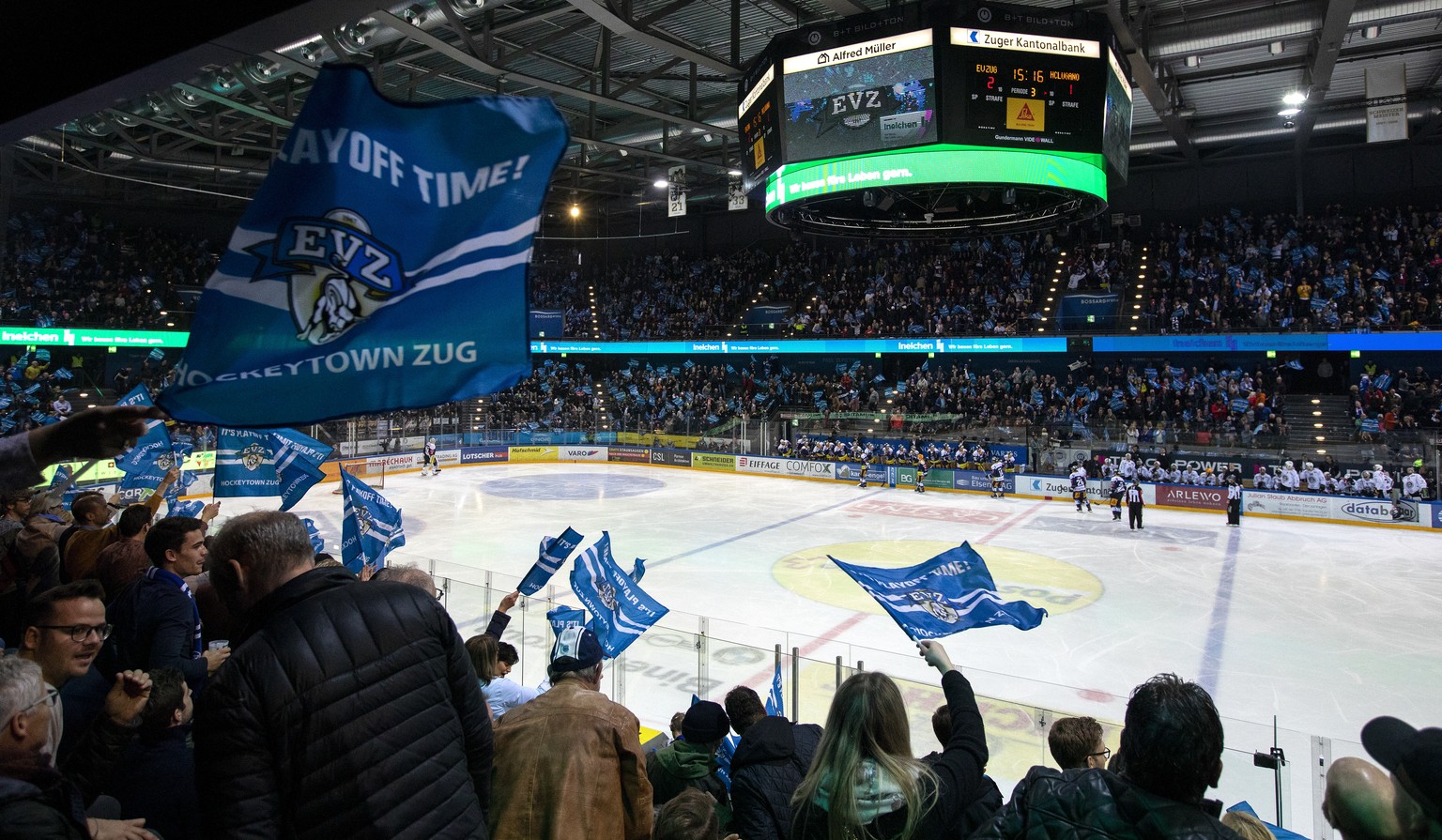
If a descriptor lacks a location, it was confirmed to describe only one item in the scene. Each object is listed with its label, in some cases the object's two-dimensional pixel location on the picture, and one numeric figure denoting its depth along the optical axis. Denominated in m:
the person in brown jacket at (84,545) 5.85
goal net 32.16
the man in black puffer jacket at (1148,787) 1.98
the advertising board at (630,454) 40.69
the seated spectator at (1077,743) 4.55
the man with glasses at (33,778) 1.91
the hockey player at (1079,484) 26.11
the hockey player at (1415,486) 23.23
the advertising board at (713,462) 37.66
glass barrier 6.18
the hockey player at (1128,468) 26.69
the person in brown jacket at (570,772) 2.78
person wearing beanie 4.10
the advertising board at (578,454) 41.59
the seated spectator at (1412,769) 1.72
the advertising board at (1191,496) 26.00
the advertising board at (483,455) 39.09
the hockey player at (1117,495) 24.34
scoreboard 12.19
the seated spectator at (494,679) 5.20
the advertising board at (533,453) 40.88
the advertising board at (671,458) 39.22
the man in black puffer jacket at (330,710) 1.87
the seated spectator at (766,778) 3.16
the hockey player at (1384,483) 23.78
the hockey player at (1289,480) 25.09
